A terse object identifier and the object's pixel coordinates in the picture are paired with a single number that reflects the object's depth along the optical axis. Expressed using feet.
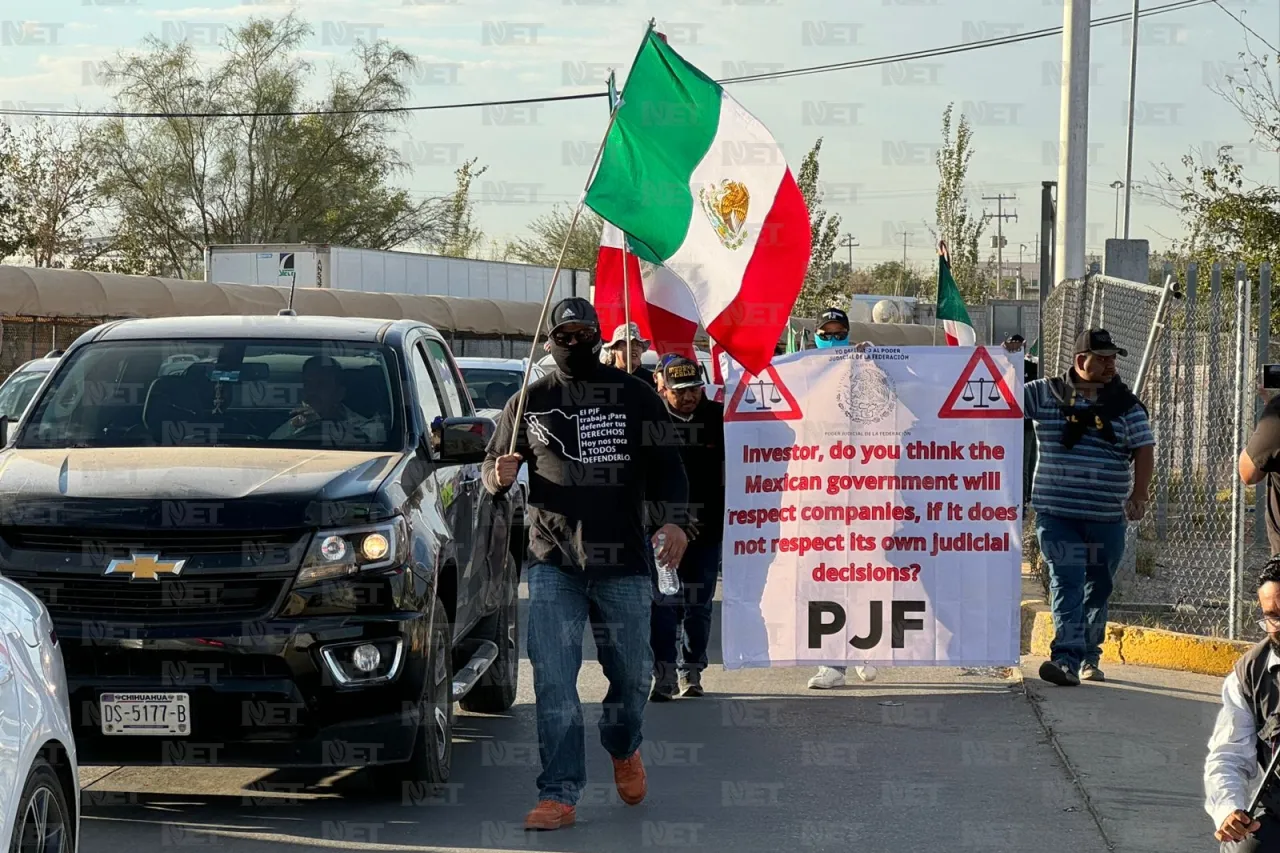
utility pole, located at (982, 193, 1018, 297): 273.40
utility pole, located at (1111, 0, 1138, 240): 161.81
